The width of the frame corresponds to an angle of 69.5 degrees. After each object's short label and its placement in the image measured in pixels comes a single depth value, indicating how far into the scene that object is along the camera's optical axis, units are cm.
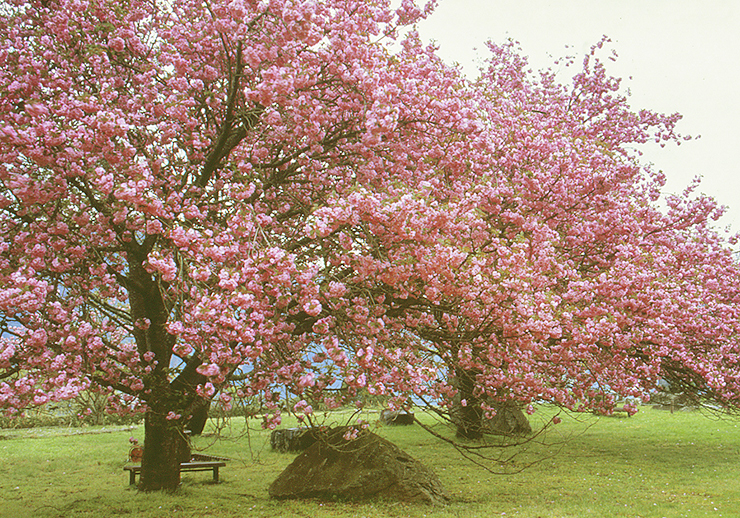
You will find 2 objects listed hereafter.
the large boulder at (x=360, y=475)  898
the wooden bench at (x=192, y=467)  1003
